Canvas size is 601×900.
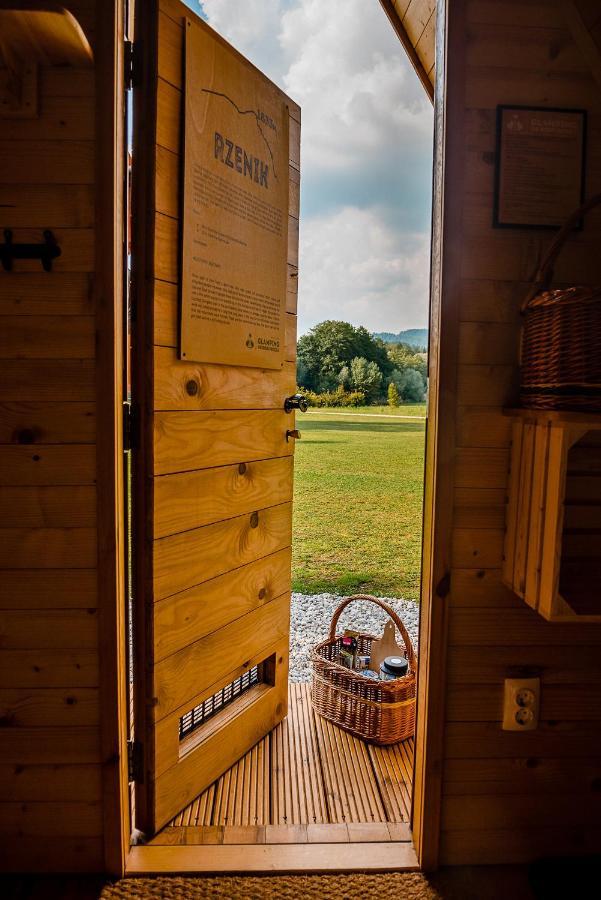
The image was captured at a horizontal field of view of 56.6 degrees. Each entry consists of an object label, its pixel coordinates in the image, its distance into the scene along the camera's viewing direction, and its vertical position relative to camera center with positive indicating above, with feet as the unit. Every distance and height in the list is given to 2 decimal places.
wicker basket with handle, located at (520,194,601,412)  3.15 +0.40
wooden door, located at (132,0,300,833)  4.16 -0.81
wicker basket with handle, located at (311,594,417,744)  5.77 -3.09
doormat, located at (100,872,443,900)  3.92 -3.44
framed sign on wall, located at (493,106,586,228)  3.84 +1.71
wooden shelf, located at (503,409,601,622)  3.30 -0.69
